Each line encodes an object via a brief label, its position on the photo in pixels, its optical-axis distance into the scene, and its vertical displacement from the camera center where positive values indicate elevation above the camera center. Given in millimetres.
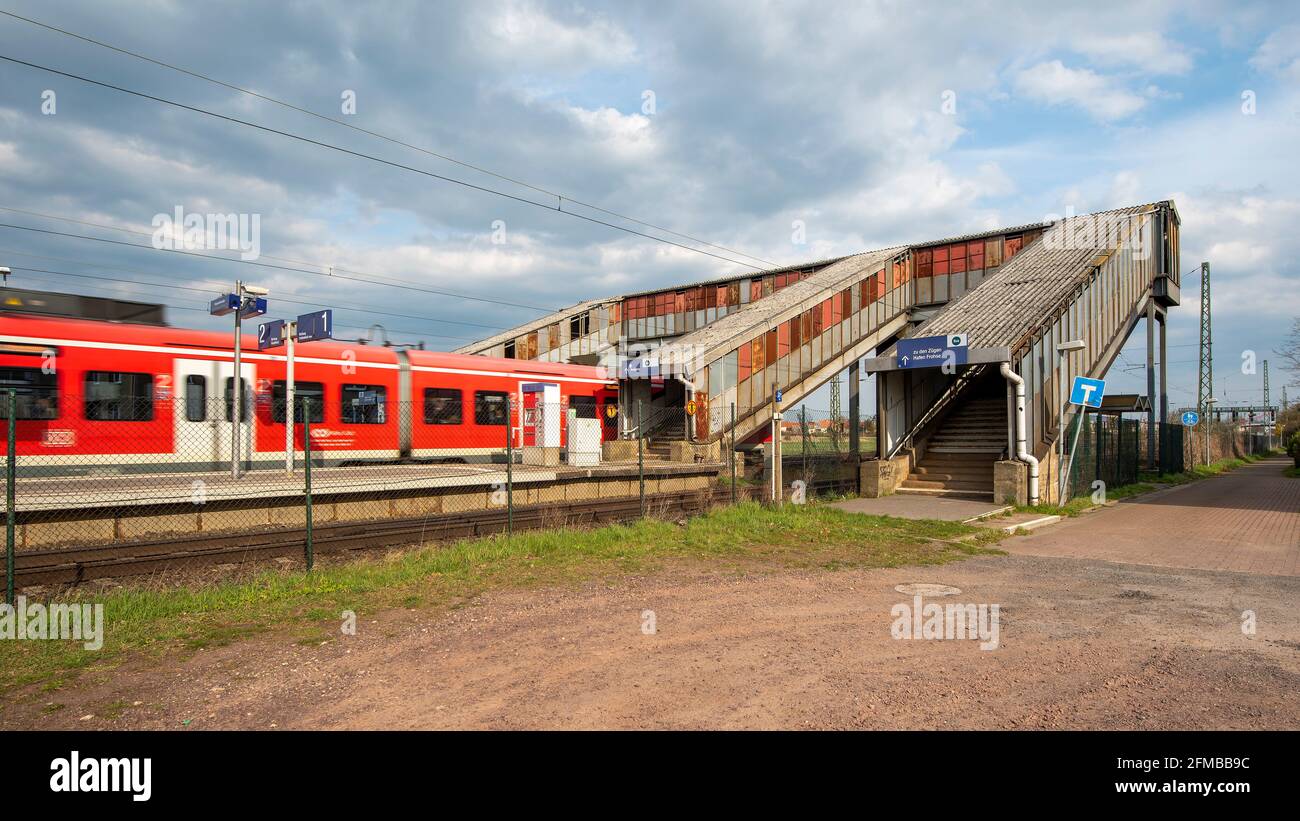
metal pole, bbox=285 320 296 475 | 12339 +229
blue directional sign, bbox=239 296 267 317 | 13319 +2199
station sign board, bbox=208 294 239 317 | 13102 +2246
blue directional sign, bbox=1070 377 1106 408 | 17531 +648
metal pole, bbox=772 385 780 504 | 15297 -961
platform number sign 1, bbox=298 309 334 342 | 13453 +1893
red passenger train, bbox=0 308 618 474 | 12750 +598
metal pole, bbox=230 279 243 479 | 11336 +226
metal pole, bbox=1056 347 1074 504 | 18812 -364
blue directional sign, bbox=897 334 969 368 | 18391 +1796
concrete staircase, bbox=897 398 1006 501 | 19703 -1043
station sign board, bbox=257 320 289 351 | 14008 +1812
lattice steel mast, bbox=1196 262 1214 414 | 42906 +3562
